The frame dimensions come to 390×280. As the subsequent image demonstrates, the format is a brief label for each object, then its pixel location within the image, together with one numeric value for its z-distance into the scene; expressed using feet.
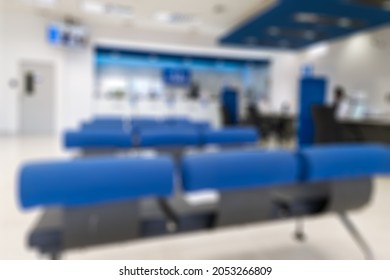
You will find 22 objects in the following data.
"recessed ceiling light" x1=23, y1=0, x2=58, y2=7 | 22.99
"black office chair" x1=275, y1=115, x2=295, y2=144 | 26.09
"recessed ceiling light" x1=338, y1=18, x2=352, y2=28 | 21.17
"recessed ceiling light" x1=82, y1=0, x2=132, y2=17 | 25.23
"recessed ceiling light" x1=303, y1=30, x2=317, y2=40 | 25.11
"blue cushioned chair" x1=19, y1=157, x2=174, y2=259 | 2.80
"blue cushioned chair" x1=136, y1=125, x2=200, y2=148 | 6.11
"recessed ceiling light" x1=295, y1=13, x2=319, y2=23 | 20.15
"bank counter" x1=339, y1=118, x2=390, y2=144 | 15.53
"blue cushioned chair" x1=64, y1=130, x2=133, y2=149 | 5.91
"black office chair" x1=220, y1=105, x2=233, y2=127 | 17.79
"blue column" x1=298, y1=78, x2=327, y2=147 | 9.88
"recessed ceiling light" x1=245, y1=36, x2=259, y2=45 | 27.68
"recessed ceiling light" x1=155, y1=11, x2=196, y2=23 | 27.32
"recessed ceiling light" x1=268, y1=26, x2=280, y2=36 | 23.86
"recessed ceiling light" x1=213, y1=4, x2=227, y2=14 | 24.60
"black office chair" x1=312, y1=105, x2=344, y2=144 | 11.98
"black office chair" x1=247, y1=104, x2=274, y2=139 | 23.91
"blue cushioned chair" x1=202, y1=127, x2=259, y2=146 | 6.54
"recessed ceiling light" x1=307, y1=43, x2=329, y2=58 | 30.78
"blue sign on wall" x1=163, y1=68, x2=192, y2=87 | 39.34
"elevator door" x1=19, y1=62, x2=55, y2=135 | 28.09
